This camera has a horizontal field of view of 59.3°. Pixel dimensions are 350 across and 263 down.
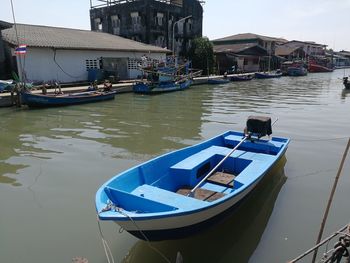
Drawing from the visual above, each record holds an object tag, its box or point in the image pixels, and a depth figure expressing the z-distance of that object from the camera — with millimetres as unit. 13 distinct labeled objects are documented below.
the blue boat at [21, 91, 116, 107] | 16438
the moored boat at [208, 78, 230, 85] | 32219
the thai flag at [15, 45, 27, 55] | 15891
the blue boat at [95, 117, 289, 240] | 3779
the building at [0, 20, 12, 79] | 21353
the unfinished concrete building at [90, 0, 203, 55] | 35875
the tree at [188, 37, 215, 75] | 37400
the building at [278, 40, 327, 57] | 65625
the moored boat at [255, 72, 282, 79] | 41472
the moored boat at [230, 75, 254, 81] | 36494
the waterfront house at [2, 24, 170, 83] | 21859
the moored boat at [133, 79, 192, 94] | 23609
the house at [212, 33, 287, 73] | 44438
